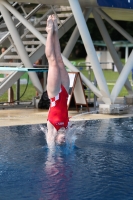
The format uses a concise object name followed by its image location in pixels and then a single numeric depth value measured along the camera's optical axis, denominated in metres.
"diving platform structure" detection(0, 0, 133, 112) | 20.10
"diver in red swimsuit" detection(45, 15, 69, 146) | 12.73
